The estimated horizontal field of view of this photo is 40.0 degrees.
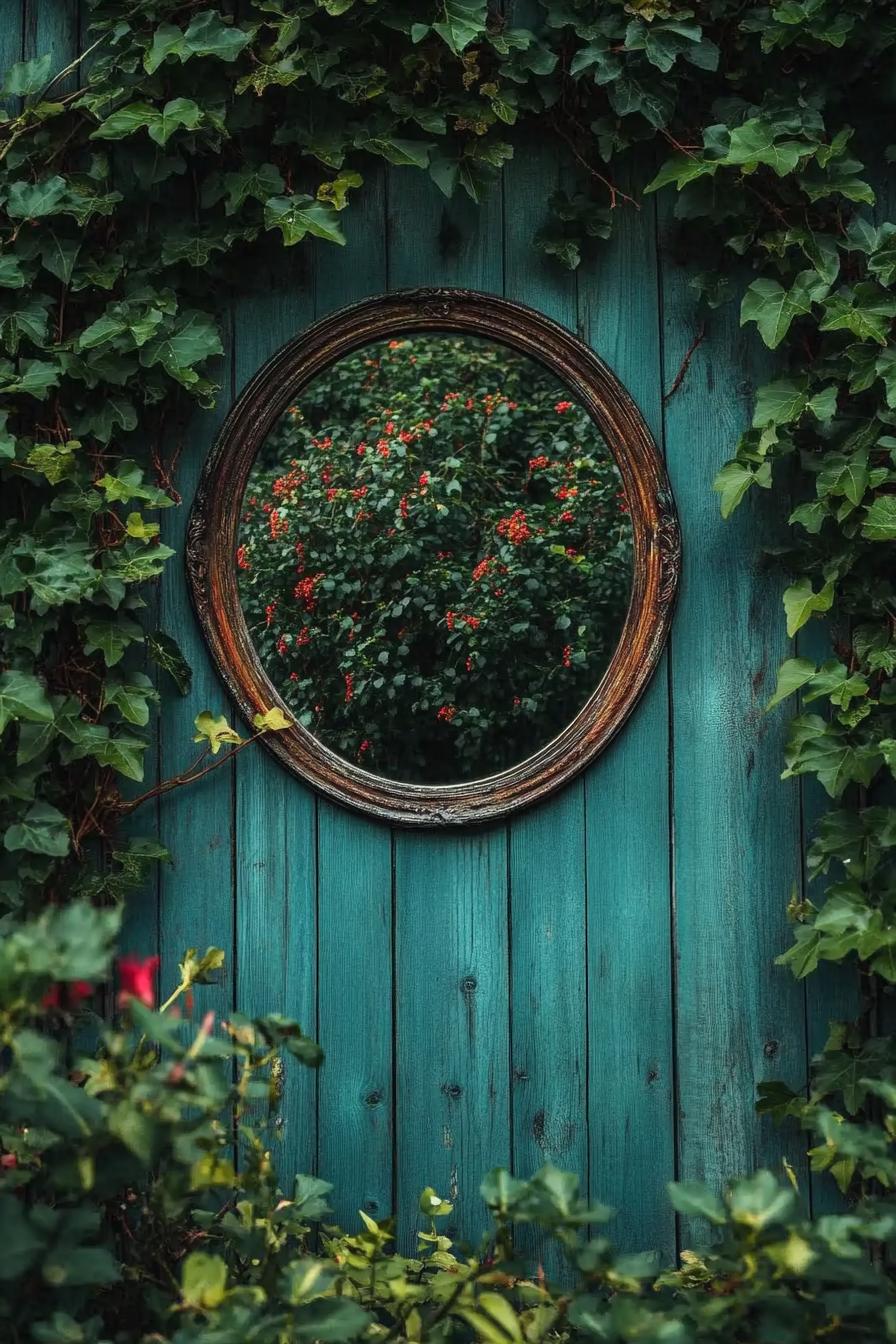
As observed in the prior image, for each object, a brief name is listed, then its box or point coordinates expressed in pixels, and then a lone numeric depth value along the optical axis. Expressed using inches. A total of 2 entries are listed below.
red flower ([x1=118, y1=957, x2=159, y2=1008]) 54.6
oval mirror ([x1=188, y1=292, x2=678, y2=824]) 85.6
